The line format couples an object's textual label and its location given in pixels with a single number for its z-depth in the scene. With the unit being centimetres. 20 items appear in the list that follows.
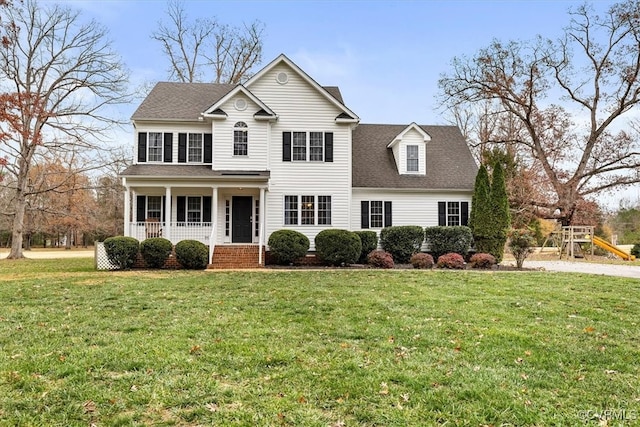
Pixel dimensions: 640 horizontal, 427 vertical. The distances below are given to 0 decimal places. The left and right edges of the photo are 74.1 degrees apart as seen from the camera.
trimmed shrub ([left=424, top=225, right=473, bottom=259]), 1886
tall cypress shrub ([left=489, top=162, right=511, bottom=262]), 1877
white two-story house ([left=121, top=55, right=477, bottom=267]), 1794
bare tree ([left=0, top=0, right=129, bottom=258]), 2497
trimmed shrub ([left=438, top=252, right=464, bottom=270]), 1642
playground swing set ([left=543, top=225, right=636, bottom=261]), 2338
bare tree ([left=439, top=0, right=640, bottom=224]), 2581
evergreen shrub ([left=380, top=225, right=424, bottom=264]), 1839
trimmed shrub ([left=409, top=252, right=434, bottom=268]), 1646
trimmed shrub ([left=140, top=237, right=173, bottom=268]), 1560
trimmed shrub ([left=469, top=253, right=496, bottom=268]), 1664
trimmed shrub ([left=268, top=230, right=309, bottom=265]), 1662
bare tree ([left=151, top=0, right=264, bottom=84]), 3397
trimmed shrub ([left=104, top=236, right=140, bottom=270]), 1546
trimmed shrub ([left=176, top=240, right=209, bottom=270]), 1548
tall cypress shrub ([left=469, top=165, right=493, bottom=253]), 1888
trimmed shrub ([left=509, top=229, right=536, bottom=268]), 1659
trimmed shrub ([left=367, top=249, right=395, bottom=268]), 1672
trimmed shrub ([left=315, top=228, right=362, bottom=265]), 1678
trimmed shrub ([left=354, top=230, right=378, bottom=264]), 1817
